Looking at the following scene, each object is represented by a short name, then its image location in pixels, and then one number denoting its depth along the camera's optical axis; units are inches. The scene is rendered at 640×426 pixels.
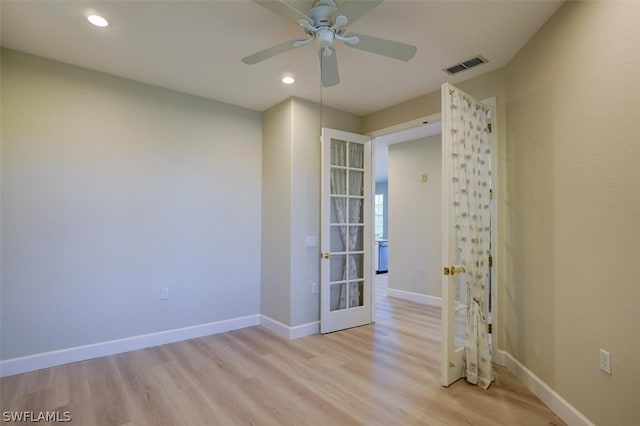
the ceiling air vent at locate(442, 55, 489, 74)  115.2
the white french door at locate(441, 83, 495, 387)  104.0
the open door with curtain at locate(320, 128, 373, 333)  156.9
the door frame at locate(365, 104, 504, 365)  120.6
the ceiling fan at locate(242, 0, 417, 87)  76.8
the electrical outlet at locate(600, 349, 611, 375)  72.2
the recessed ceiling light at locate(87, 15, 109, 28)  93.5
